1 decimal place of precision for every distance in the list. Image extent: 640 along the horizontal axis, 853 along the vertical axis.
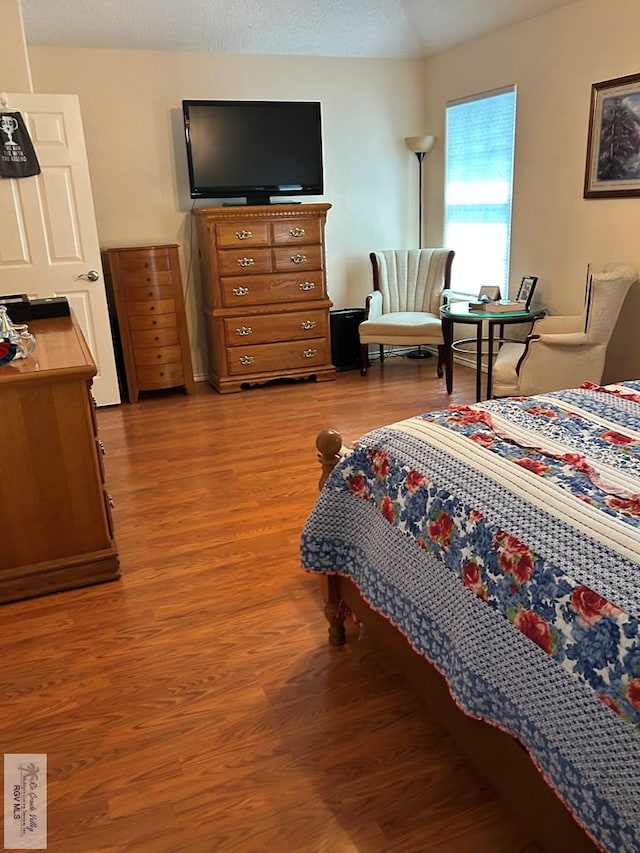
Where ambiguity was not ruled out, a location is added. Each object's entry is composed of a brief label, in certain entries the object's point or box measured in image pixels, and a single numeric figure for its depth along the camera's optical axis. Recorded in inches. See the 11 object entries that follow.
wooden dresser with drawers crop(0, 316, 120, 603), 100.0
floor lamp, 228.1
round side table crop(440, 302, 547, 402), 171.5
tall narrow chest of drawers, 197.3
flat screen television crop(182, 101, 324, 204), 202.4
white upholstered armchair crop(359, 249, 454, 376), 217.0
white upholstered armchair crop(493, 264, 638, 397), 154.7
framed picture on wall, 161.3
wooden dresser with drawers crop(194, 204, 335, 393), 203.9
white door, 175.3
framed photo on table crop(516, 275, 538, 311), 185.3
